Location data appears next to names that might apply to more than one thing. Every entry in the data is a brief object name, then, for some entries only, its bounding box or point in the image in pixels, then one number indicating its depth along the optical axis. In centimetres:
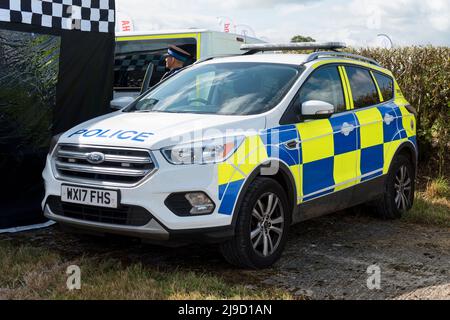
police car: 409
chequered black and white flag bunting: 545
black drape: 568
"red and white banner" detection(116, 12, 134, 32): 1142
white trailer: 893
